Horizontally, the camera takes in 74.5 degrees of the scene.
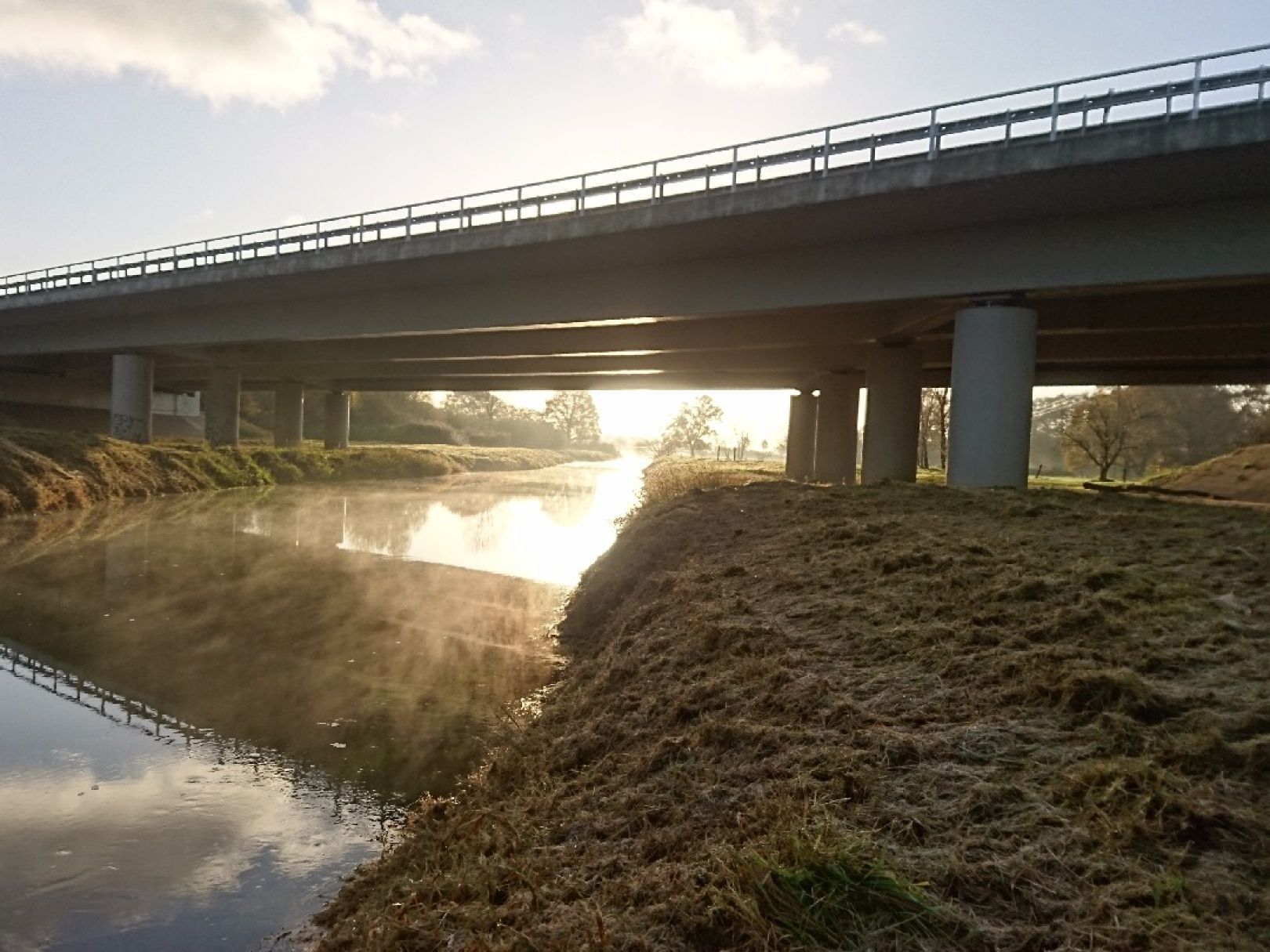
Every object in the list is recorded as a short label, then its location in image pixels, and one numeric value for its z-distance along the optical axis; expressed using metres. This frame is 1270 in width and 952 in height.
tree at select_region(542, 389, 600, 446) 148.38
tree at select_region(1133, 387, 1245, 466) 64.81
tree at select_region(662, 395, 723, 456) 144.75
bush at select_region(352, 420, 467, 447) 96.69
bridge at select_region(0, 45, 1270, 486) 18.11
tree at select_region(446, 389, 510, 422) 143.75
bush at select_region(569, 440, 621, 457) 161.85
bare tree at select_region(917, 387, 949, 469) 60.56
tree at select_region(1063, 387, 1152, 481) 54.44
